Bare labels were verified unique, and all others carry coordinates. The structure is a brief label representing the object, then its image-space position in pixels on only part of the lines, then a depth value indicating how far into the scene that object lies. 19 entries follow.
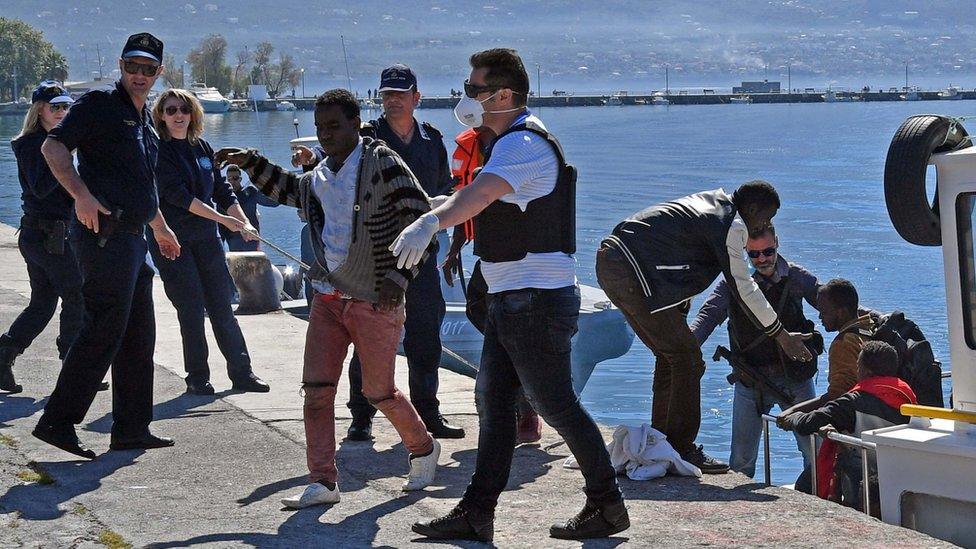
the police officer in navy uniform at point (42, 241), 8.46
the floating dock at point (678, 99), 176.38
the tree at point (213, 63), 196.38
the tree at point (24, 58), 178.62
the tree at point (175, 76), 178.69
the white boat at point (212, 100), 161.88
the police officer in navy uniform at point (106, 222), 6.72
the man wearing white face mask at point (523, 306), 5.42
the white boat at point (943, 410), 6.22
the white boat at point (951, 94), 179.62
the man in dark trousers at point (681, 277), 6.63
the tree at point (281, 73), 185.00
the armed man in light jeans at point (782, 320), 8.13
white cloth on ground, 6.70
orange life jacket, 7.91
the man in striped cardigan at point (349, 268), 6.11
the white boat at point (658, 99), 191.00
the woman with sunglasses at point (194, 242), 8.67
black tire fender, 6.50
